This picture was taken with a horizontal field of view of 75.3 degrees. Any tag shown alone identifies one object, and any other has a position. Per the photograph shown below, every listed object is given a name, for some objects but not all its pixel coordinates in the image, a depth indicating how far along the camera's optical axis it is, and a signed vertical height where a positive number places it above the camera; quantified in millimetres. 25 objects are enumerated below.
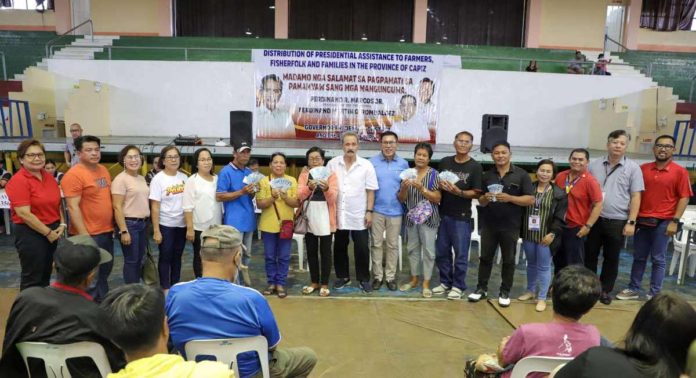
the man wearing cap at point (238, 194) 4145 -681
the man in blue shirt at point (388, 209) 4457 -851
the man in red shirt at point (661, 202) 4258 -680
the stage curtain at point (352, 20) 16094 +3656
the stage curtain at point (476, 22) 16234 +3707
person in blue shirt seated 1867 -801
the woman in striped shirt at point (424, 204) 4324 -776
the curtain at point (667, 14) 15305 +3929
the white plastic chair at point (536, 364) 1827 -962
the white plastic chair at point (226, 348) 1847 -943
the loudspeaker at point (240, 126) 7258 -120
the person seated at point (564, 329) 1894 -850
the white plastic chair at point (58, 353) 1787 -944
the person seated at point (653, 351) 1256 -628
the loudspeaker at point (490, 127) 7574 -20
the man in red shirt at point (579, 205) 4121 -700
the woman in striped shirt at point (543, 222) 4066 -858
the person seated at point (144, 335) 1292 -687
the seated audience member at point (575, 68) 11094 +1480
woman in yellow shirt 4234 -919
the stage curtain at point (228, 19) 15969 +3517
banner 8789 +534
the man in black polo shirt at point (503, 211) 4023 -773
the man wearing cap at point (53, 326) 1812 -848
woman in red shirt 3326 -757
